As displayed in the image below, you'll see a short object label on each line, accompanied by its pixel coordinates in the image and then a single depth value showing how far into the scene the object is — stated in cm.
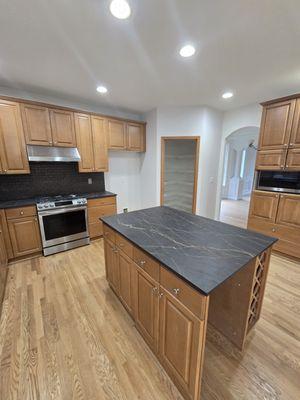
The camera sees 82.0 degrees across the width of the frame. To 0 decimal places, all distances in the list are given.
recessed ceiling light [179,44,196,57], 182
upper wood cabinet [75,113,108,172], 328
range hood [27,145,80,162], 283
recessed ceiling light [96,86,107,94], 282
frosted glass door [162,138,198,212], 541
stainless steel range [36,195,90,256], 285
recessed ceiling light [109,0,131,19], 130
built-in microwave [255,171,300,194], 267
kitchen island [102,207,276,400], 101
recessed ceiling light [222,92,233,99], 306
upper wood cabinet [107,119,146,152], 371
